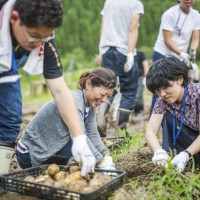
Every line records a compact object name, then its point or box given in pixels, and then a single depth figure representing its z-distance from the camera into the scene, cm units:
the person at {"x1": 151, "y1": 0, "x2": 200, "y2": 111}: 511
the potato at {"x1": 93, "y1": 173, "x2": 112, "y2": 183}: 259
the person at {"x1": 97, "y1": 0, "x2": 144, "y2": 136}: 513
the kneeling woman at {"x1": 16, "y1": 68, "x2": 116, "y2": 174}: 313
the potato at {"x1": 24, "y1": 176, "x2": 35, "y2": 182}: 258
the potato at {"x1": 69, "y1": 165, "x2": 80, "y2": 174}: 277
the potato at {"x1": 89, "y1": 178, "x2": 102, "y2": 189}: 251
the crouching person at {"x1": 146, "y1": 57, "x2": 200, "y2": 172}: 326
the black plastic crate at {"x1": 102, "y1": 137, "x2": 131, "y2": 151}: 409
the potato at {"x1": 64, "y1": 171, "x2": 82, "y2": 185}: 258
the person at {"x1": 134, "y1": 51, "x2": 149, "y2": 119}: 750
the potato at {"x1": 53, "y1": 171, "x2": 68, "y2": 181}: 265
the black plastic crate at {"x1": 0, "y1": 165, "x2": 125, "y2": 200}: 236
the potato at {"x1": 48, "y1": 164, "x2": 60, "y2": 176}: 271
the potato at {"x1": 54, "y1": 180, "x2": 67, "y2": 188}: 248
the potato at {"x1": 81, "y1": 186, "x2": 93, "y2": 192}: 244
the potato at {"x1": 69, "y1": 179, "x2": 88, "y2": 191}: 250
